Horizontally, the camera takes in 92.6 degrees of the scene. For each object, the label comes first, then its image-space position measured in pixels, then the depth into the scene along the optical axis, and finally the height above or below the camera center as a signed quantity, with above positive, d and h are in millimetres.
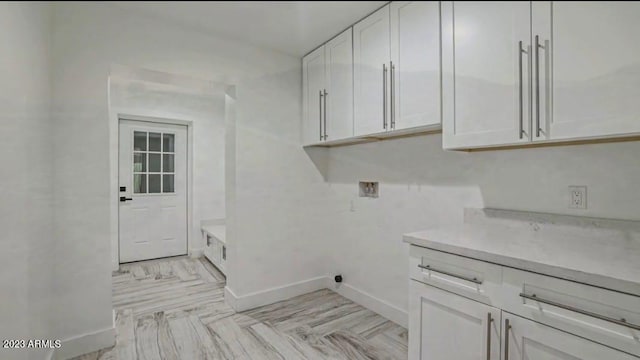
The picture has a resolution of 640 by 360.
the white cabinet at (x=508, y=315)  714 -378
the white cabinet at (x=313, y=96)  1934 +555
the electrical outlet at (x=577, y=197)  1085 -62
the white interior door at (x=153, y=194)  2916 -147
